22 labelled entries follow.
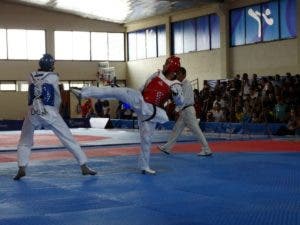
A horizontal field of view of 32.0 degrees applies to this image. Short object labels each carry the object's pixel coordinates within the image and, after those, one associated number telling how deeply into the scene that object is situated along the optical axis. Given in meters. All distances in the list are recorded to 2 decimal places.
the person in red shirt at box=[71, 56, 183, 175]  7.80
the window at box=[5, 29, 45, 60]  29.69
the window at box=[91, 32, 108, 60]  31.83
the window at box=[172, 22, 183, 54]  27.98
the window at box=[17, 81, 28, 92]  30.14
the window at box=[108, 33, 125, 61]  32.50
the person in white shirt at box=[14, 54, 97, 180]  7.43
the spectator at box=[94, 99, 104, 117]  28.53
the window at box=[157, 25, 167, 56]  29.39
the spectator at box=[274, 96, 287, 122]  17.22
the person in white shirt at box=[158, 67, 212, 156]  10.32
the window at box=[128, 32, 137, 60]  32.17
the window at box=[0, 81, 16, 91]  29.70
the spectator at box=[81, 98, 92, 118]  28.03
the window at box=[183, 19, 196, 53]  26.91
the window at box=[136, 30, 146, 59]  31.18
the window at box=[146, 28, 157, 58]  30.25
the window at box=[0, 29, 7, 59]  29.33
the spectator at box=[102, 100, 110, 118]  28.73
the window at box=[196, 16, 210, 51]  26.05
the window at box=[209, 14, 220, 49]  25.27
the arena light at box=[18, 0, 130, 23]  26.86
